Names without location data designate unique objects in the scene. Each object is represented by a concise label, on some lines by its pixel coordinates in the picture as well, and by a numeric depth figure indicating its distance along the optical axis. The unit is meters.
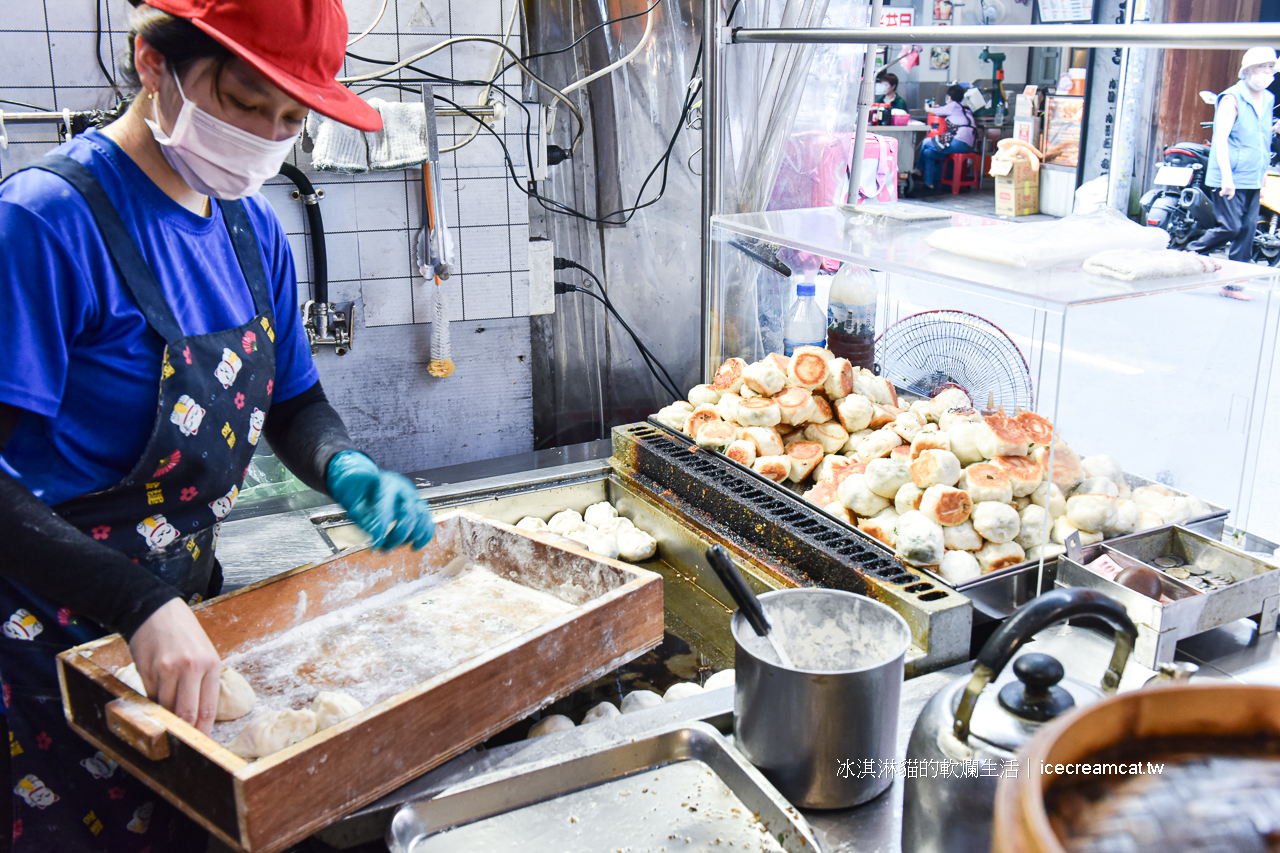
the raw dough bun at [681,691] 1.54
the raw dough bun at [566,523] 2.21
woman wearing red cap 1.17
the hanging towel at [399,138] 2.76
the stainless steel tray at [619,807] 1.18
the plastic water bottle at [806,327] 2.65
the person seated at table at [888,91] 14.09
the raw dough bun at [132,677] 1.30
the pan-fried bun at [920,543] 1.75
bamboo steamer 0.61
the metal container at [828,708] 1.16
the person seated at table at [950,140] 13.37
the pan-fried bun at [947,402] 2.21
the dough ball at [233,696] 1.29
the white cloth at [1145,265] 1.67
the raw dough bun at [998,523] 1.76
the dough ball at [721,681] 1.54
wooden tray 1.06
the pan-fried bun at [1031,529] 1.79
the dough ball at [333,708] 1.22
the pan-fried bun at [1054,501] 1.77
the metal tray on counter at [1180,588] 1.50
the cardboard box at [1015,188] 11.32
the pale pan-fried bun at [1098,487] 1.80
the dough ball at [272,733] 1.17
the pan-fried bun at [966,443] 1.92
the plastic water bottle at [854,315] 2.56
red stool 13.44
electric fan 2.38
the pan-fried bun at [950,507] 1.80
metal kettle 0.94
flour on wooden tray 1.43
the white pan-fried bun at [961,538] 1.79
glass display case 1.58
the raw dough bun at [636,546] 2.13
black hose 2.79
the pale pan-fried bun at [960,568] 1.72
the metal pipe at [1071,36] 1.42
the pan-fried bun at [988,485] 1.82
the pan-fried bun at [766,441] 2.21
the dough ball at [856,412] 2.23
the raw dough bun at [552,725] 1.44
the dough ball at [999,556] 1.77
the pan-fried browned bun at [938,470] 1.86
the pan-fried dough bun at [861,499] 1.94
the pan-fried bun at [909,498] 1.88
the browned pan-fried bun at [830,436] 2.22
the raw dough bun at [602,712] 1.47
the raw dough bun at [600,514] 2.27
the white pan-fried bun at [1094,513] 1.72
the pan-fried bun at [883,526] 1.85
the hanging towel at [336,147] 2.71
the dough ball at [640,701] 1.52
